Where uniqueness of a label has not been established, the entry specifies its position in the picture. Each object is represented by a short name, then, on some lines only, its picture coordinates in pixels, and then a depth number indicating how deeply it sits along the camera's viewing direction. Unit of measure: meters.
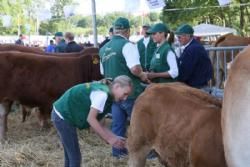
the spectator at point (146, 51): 7.25
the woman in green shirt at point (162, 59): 6.09
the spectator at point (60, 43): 12.06
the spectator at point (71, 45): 11.21
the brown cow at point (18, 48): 9.97
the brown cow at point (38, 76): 8.18
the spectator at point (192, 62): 6.20
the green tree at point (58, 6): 70.62
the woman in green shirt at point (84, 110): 4.31
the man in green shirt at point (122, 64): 6.10
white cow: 3.04
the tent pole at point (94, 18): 10.16
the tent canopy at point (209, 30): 27.69
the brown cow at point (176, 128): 3.80
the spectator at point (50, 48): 14.69
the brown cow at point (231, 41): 11.42
